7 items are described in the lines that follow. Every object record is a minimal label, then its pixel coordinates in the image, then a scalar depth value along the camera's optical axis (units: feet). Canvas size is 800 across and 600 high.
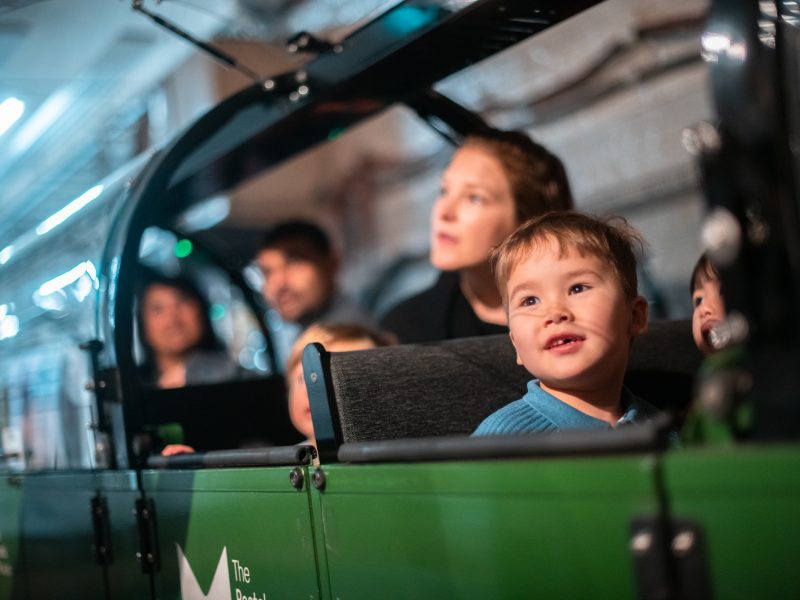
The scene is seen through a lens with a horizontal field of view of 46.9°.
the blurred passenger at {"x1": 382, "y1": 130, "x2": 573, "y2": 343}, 7.13
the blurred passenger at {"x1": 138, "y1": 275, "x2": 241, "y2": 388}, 10.11
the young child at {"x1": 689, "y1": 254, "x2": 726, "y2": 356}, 5.54
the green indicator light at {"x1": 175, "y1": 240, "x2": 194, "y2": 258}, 9.25
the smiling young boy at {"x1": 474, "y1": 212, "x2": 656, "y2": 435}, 4.68
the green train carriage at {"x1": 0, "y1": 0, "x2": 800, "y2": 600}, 2.79
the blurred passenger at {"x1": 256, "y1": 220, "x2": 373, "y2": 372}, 10.64
